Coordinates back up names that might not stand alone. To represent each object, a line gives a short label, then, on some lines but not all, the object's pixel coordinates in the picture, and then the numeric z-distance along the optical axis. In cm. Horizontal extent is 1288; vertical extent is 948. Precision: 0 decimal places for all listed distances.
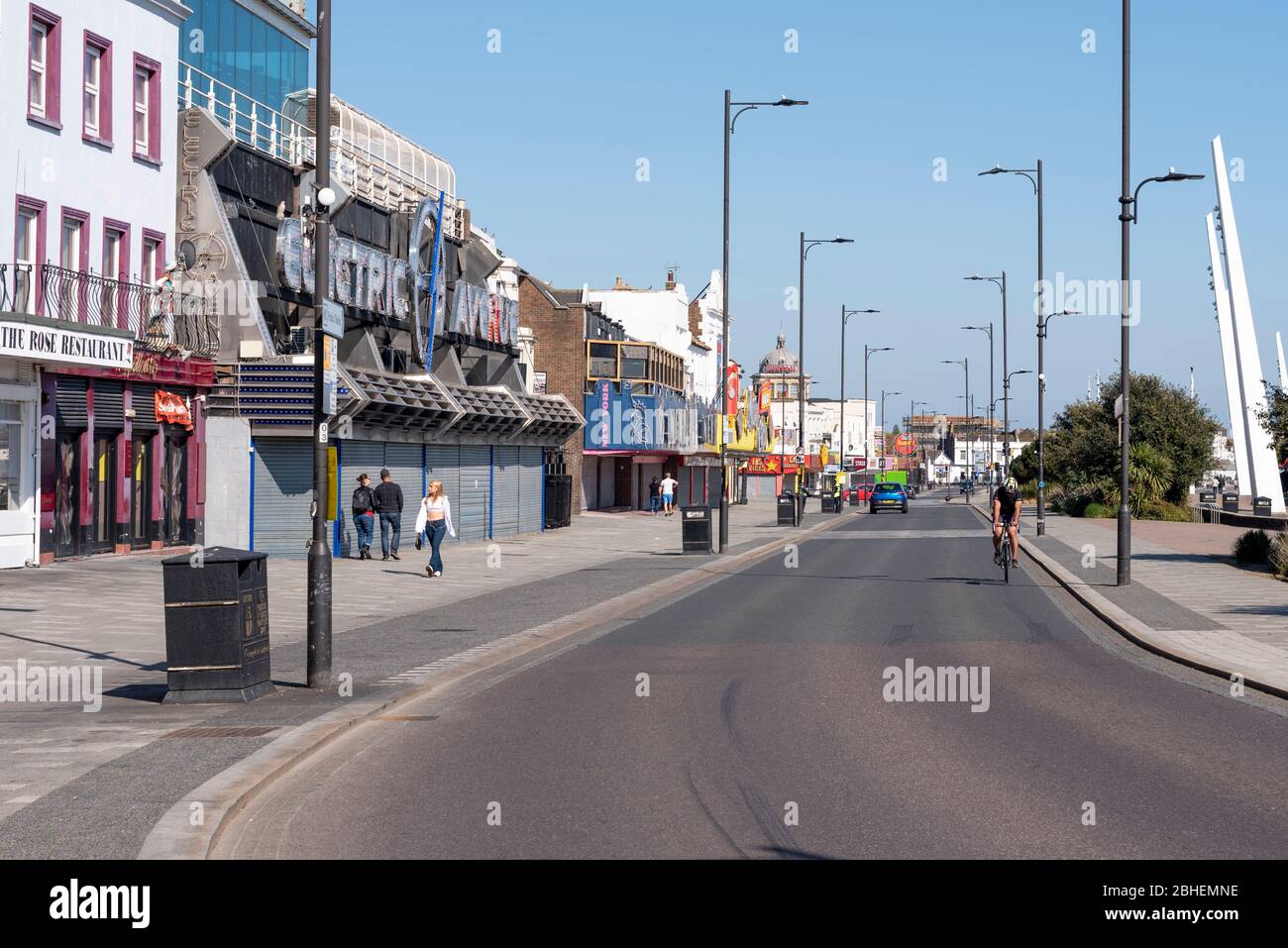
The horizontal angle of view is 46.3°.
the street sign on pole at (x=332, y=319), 1274
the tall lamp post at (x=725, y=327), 3512
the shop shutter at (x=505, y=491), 4272
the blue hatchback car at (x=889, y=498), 7612
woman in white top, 2730
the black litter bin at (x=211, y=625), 1191
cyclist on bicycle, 2644
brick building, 6328
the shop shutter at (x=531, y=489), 4534
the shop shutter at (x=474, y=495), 3984
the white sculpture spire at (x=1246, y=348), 7188
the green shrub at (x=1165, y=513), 5972
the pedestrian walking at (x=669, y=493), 6125
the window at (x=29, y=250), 2534
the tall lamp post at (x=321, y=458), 1277
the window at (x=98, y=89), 2823
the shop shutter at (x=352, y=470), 3234
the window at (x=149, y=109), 3008
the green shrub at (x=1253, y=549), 3022
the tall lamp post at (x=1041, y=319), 4466
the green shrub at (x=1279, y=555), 2681
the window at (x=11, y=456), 2561
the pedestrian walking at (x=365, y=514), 3095
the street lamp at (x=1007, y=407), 7026
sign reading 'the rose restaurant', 2352
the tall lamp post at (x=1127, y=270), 2427
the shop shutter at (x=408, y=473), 3516
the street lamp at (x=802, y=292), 5565
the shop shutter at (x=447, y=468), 3741
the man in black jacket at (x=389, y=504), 3141
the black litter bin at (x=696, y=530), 3484
